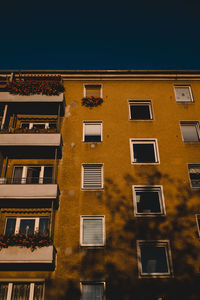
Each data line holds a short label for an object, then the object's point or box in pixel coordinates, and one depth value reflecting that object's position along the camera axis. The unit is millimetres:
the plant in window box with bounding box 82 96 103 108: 20812
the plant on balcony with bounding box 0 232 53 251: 13930
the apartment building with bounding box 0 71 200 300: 13961
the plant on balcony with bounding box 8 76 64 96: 19969
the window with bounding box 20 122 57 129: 19891
